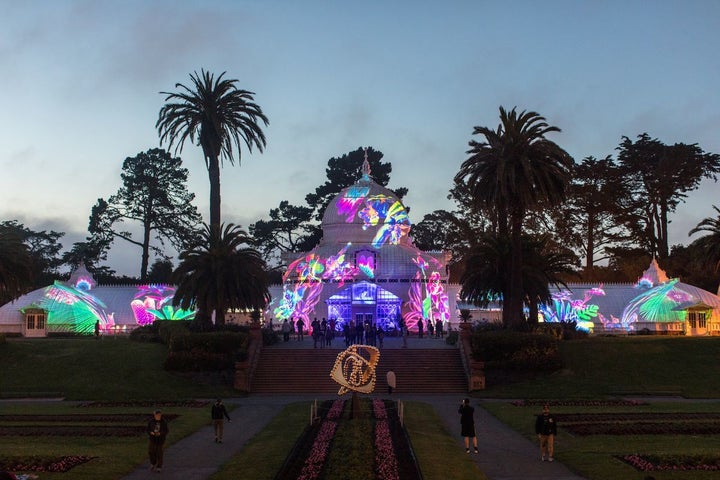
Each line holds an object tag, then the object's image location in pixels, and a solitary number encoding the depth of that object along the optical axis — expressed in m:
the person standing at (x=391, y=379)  34.66
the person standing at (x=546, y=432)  22.42
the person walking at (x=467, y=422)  23.70
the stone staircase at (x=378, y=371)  43.62
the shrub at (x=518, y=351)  44.69
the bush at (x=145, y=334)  54.56
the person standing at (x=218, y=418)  25.73
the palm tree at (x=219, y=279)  49.50
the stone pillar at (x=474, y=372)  43.34
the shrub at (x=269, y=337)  51.44
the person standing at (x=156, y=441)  21.00
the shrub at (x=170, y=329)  49.31
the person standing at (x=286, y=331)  54.72
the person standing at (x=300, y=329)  55.53
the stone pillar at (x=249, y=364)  43.38
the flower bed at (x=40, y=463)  20.30
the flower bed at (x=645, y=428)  26.53
